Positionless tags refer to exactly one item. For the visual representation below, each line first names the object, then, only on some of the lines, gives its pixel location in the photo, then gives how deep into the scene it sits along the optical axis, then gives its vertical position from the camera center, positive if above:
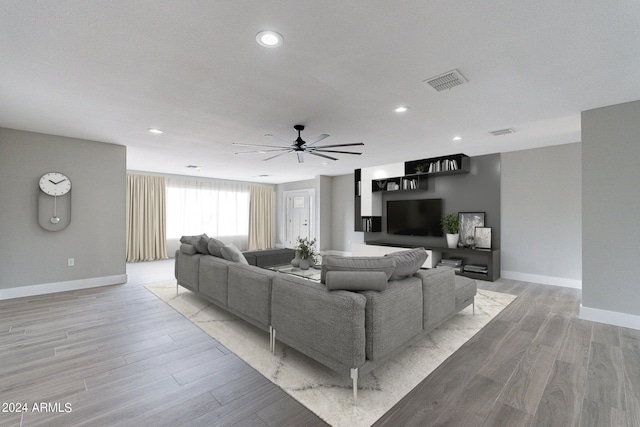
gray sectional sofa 1.95 -0.74
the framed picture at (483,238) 5.54 -0.47
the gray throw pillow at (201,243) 3.95 -0.40
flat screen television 6.25 -0.06
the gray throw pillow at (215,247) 3.68 -0.42
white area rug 1.83 -1.24
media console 5.22 -0.84
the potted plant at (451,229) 5.78 -0.31
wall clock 4.28 +0.22
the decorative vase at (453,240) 5.77 -0.53
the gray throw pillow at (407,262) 2.37 -0.41
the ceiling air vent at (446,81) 2.45 +1.21
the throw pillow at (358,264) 2.18 -0.39
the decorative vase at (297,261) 4.32 -0.71
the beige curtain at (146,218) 7.43 -0.08
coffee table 3.75 -0.82
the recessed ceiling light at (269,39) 1.91 +1.22
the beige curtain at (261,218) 9.73 -0.11
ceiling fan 3.65 +0.88
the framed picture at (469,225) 5.70 -0.22
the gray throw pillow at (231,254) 3.41 -0.48
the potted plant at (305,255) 4.24 -0.62
